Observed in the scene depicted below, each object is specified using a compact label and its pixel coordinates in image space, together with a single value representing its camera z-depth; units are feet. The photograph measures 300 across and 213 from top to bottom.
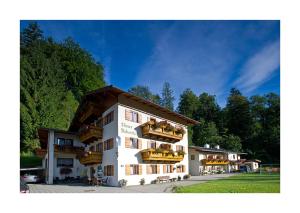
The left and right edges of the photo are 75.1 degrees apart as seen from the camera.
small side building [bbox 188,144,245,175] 74.82
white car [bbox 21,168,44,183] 48.90
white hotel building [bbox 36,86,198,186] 41.02
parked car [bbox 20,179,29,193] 29.06
